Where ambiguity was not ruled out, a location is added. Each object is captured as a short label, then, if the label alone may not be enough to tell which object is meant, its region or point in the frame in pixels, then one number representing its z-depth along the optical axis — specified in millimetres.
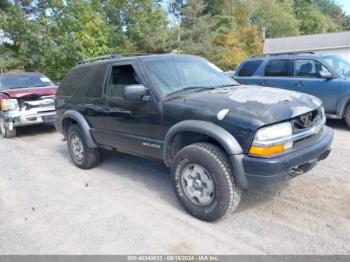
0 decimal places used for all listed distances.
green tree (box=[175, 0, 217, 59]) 32938
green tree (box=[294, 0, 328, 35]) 64250
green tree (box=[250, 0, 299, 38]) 51469
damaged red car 8805
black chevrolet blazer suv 3328
